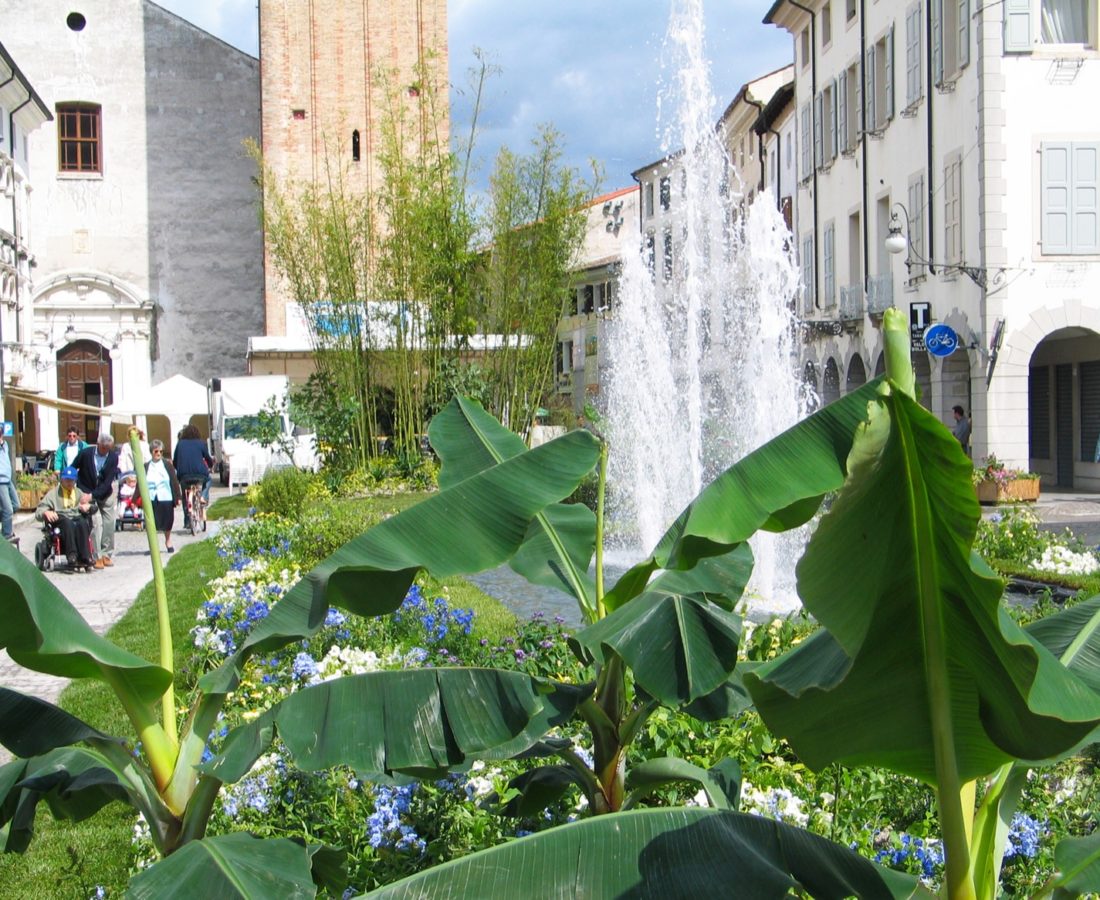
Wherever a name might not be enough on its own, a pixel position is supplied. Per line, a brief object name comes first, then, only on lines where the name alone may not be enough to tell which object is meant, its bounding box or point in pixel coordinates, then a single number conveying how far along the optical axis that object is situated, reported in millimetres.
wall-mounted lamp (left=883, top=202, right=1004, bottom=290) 20922
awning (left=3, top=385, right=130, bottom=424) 29750
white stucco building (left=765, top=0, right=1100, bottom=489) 22734
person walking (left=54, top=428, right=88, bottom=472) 20550
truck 30203
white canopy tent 31156
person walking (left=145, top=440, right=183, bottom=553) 16906
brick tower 38250
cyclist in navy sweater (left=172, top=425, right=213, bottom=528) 20003
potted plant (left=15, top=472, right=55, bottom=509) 25188
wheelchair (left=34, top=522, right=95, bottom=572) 15232
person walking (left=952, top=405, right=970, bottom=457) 21750
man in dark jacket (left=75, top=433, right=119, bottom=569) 15875
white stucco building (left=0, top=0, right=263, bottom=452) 41281
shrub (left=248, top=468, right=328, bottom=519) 15953
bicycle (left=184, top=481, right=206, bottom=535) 20250
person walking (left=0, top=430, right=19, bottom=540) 16766
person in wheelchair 15141
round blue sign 20641
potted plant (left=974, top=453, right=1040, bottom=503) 19719
